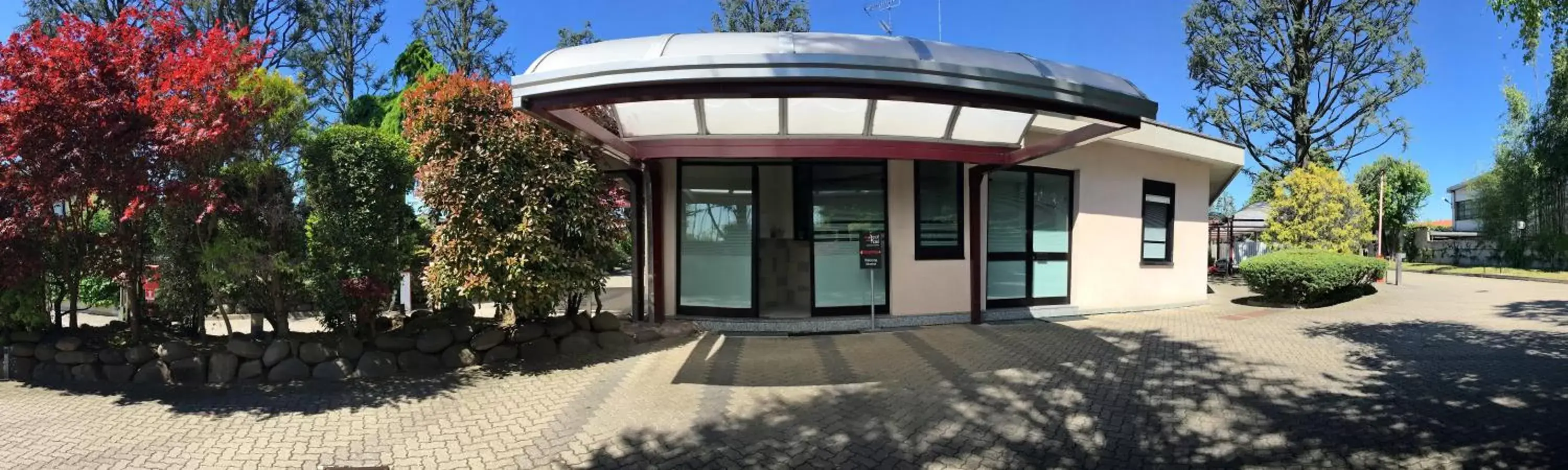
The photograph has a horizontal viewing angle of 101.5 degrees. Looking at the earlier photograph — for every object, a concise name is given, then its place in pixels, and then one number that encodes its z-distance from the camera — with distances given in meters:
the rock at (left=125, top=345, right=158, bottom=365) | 5.80
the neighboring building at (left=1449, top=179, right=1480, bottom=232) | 42.69
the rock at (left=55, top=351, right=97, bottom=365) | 5.89
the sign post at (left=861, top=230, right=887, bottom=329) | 7.86
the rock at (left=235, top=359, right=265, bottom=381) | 5.80
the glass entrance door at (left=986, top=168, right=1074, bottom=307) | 9.37
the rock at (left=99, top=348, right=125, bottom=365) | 5.84
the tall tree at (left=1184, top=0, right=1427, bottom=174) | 23.58
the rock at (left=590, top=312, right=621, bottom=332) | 7.10
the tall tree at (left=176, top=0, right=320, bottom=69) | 20.89
